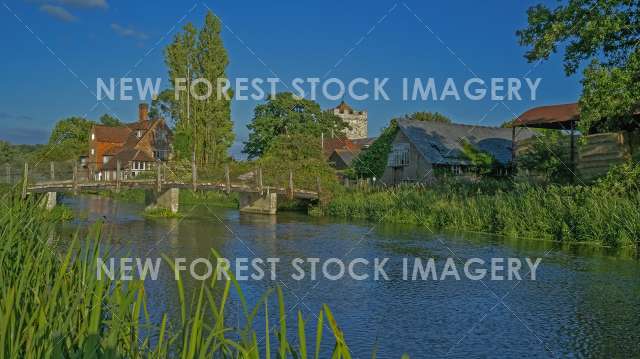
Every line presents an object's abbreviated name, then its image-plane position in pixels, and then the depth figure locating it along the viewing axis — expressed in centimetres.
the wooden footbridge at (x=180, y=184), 2847
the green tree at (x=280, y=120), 5919
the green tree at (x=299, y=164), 3431
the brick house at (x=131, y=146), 6575
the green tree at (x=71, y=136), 7562
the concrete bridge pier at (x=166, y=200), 3119
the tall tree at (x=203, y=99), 4600
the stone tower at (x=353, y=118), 11325
